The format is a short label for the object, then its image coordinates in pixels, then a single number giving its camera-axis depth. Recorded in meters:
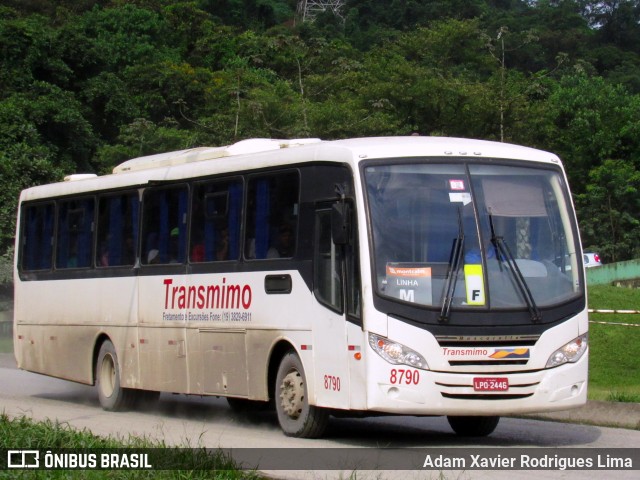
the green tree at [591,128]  57.81
